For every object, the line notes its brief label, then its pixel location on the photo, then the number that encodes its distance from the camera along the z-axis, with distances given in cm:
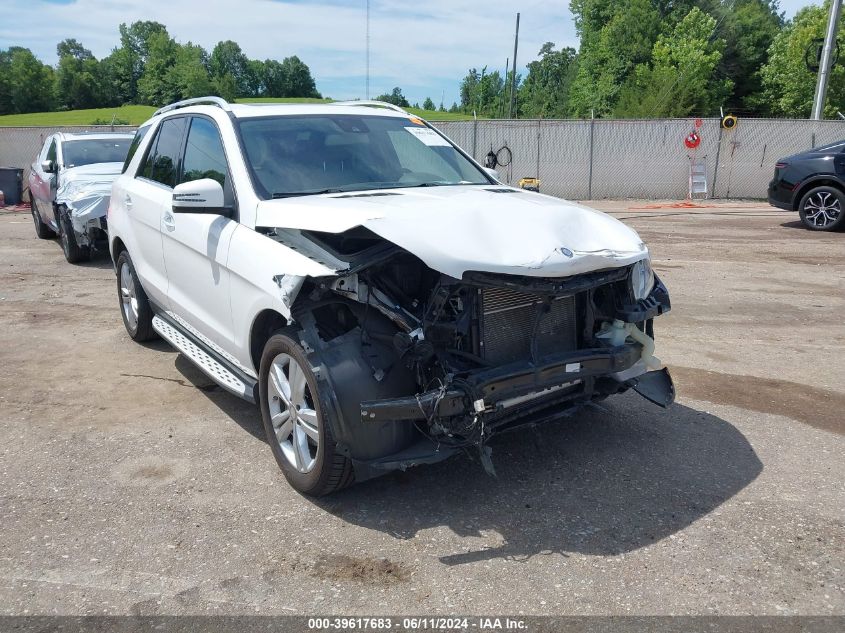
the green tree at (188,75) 10669
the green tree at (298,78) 13725
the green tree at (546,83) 8788
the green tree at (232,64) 13588
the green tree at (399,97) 10456
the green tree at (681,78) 4575
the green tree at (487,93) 10877
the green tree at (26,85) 11394
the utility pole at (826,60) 2136
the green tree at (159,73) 11403
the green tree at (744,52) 5722
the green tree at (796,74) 4800
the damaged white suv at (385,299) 323
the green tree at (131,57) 12675
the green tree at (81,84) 12075
